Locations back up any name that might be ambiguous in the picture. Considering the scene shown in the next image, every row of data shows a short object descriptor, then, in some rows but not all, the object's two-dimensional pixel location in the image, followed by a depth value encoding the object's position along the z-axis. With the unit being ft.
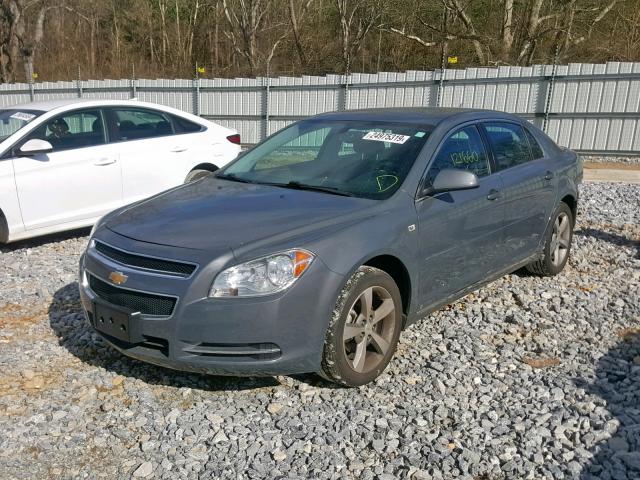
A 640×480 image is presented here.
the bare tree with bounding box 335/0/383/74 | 91.81
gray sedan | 10.11
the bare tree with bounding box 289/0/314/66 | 93.40
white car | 20.16
